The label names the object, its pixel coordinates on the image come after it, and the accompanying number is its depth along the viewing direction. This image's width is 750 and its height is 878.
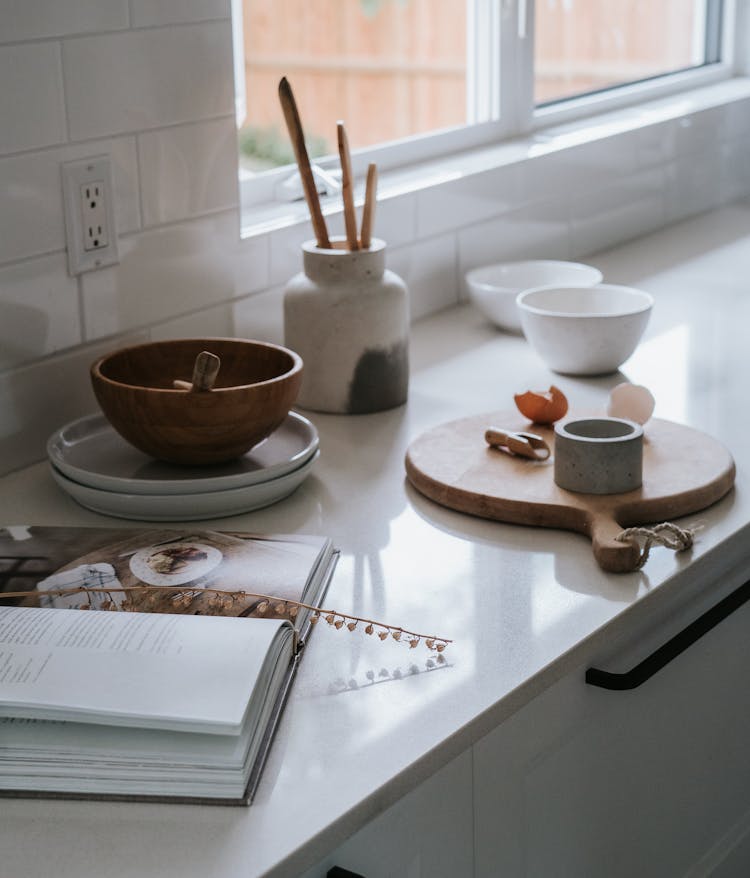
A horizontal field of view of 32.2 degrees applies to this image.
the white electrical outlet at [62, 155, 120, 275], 1.44
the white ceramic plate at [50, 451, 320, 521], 1.30
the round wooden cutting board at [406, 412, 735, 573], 1.27
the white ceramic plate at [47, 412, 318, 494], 1.31
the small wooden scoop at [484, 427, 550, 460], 1.40
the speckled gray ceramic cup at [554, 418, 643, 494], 1.29
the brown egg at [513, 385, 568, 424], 1.48
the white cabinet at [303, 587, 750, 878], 1.00
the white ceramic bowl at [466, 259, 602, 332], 1.99
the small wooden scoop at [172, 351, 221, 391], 1.29
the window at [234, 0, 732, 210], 1.97
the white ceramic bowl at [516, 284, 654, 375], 1.72
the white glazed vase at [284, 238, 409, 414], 1.58
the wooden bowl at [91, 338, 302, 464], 1.31
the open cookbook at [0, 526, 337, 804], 0.88
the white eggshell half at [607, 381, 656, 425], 1.46
